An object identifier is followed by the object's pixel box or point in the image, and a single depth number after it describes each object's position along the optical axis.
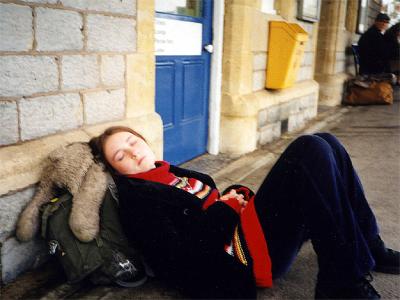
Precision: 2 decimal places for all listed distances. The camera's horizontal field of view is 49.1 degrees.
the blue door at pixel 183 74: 3.75
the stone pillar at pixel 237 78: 4.48
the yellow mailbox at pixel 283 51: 5.03
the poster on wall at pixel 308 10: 6.00
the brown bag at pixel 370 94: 8.83
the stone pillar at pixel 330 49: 8.48
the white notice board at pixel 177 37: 3.67
